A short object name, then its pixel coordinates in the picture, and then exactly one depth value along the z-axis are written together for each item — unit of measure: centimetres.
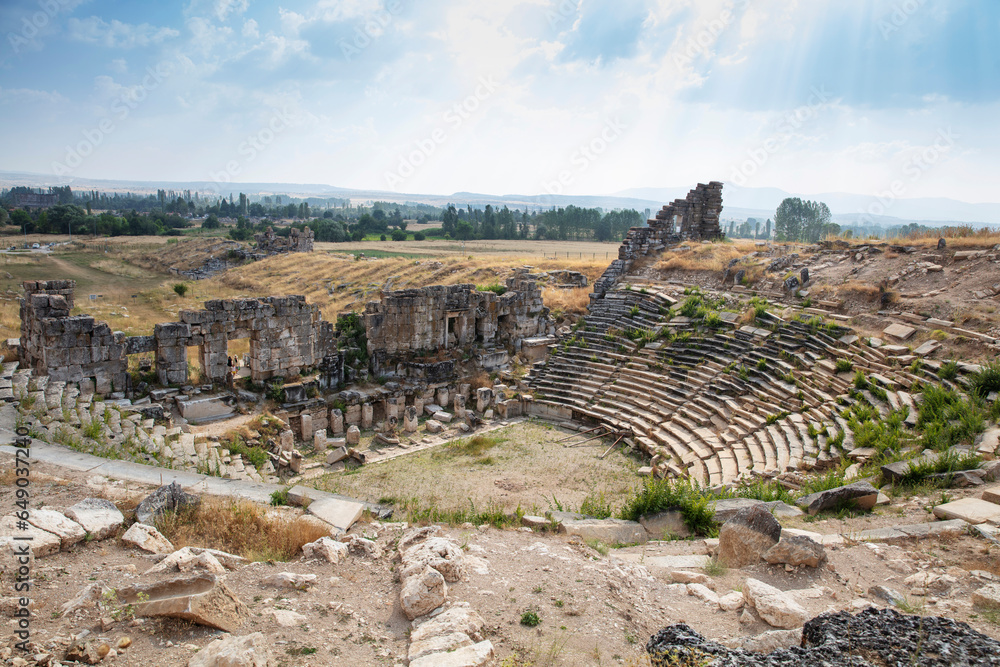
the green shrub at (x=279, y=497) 871
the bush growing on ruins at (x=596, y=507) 938
